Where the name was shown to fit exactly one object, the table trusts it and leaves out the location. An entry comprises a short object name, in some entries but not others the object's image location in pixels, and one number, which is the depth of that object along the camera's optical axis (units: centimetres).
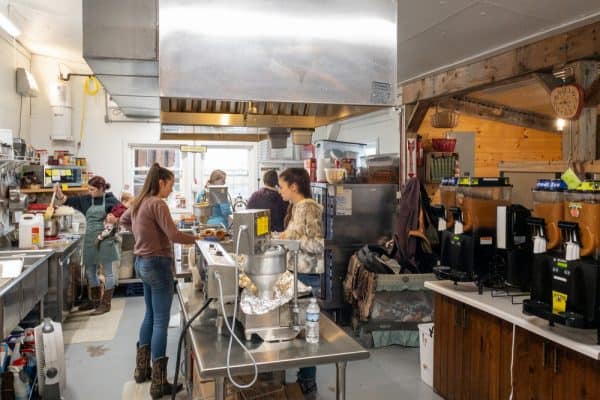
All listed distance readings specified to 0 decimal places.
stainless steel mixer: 211
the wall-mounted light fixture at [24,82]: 585
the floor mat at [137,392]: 345
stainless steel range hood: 169
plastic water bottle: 213
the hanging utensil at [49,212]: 500
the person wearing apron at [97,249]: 548
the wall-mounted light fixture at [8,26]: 392
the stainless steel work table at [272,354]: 189
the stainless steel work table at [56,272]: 428
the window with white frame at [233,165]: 824
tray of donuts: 346
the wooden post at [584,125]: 346
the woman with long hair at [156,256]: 334
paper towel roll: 532
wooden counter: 229
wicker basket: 521
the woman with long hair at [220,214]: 469
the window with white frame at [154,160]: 773
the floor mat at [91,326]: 470
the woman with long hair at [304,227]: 358
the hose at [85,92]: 717
